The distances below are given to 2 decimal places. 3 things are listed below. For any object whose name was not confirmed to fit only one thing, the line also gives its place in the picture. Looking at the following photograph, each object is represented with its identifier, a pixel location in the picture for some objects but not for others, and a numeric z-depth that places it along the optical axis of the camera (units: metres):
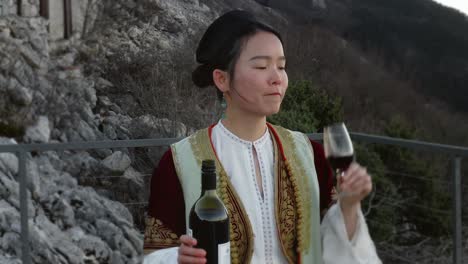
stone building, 10.34
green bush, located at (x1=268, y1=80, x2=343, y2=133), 8.12
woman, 1.51
